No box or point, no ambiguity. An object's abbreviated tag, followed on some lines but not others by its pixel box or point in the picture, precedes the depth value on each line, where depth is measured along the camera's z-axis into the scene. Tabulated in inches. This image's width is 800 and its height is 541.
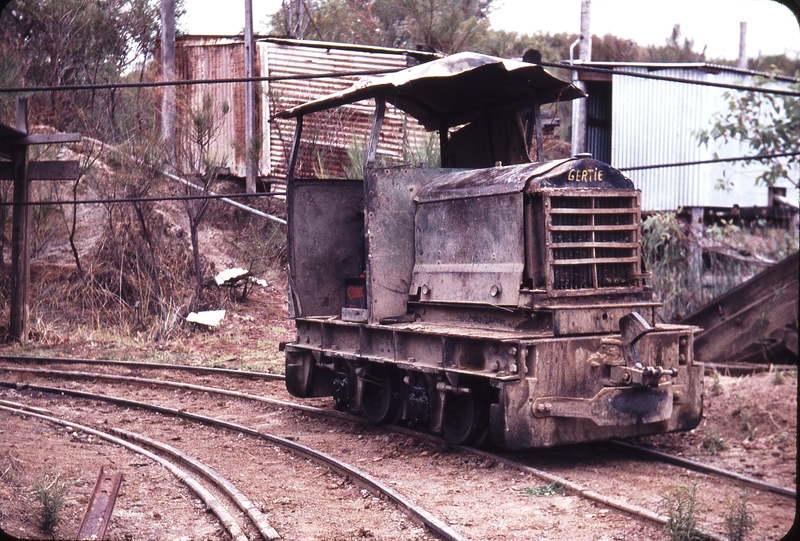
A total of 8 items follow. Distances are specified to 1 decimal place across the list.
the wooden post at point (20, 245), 677.3
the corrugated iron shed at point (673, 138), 773.9
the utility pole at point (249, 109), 802.2
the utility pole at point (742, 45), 1001.8
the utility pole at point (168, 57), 869.8
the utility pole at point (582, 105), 769.6
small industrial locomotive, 305.4
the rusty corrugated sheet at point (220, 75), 910.4
